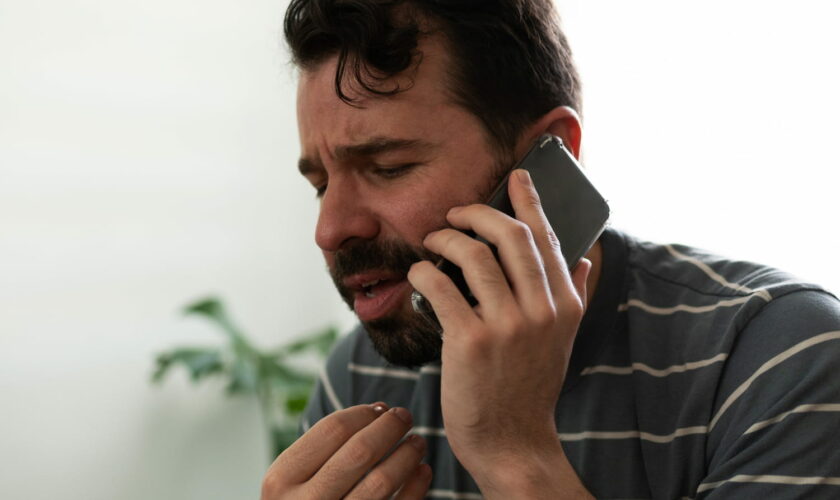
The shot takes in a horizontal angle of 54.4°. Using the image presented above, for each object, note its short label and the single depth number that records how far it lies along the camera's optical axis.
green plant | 2.12
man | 0.85
